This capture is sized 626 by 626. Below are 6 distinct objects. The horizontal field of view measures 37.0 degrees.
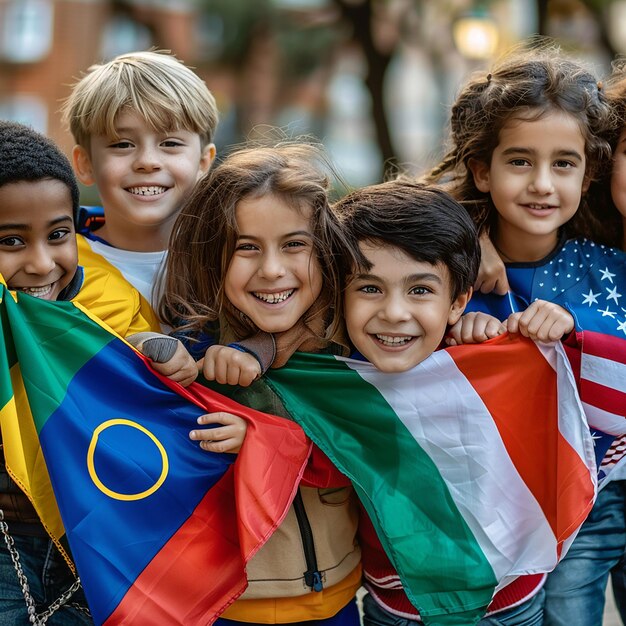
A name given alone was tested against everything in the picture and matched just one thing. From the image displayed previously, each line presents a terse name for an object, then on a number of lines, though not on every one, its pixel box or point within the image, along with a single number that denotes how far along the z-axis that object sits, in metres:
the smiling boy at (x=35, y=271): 2.65
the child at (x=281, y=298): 2.74
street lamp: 12.55
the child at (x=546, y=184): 2.98
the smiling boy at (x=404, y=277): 2.73
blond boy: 3.24
